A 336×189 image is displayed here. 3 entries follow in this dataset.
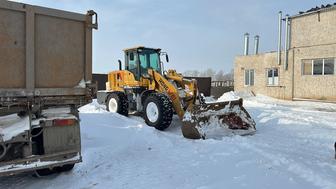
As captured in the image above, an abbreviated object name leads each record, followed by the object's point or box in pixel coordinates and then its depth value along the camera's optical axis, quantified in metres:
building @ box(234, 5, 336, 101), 21.05
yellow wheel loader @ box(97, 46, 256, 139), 10.04
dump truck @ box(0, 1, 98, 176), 5.10
